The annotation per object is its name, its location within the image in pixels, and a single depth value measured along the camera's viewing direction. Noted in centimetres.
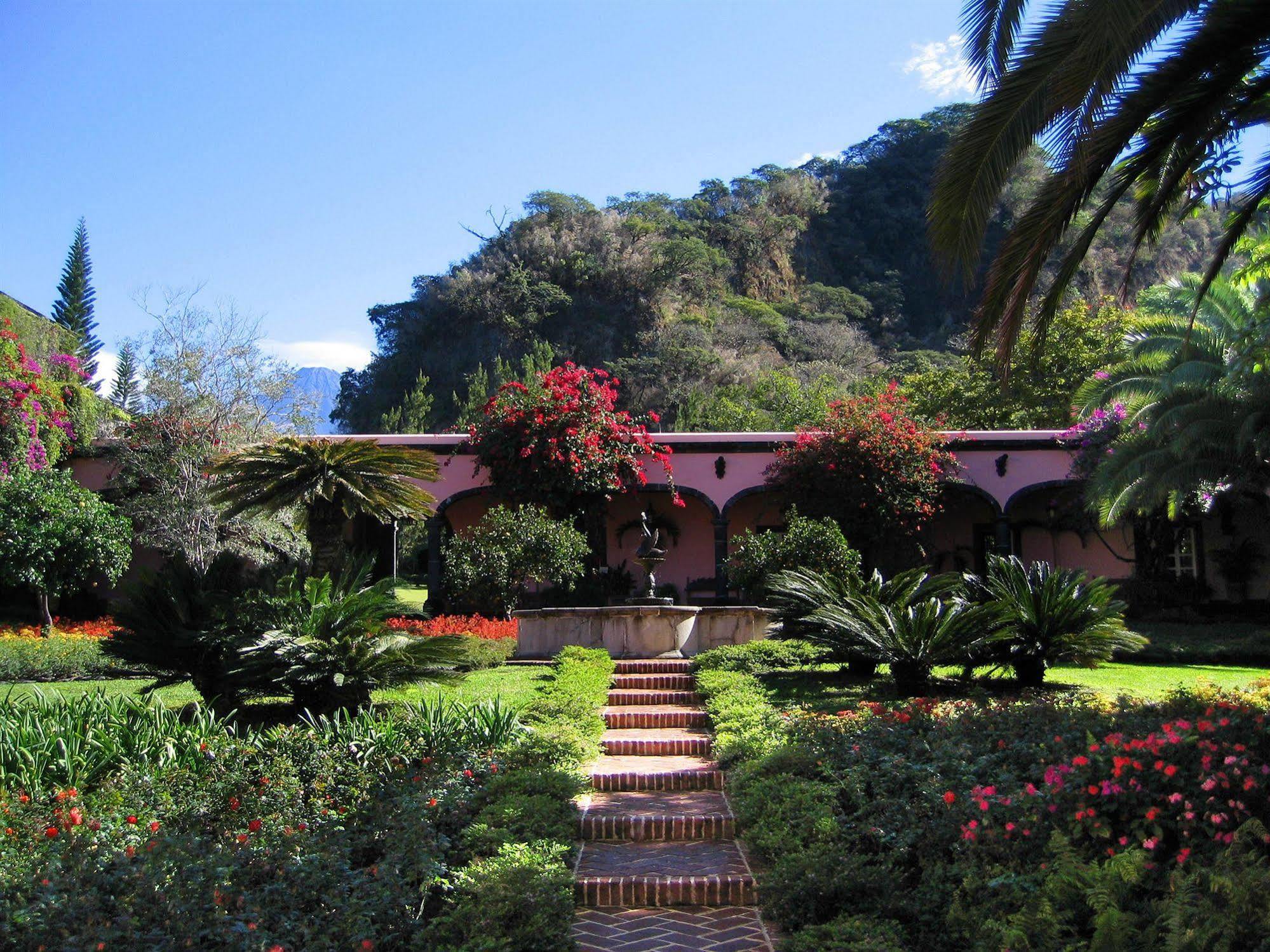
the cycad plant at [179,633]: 882
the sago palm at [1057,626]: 1022
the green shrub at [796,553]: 1502
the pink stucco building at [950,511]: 2005
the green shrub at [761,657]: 1184
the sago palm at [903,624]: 999
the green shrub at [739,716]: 768
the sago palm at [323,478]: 1088
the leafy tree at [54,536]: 1568
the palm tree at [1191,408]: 1598
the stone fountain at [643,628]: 1337
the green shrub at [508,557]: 1567
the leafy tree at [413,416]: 3322
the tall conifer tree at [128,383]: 2144
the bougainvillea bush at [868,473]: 1811
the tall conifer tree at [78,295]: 4356
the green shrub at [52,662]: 1309
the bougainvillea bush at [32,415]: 1775
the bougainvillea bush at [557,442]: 1814
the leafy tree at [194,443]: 1869
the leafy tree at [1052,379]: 2941
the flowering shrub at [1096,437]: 1905
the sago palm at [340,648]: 811
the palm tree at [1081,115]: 627
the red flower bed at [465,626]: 1424
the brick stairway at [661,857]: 497
